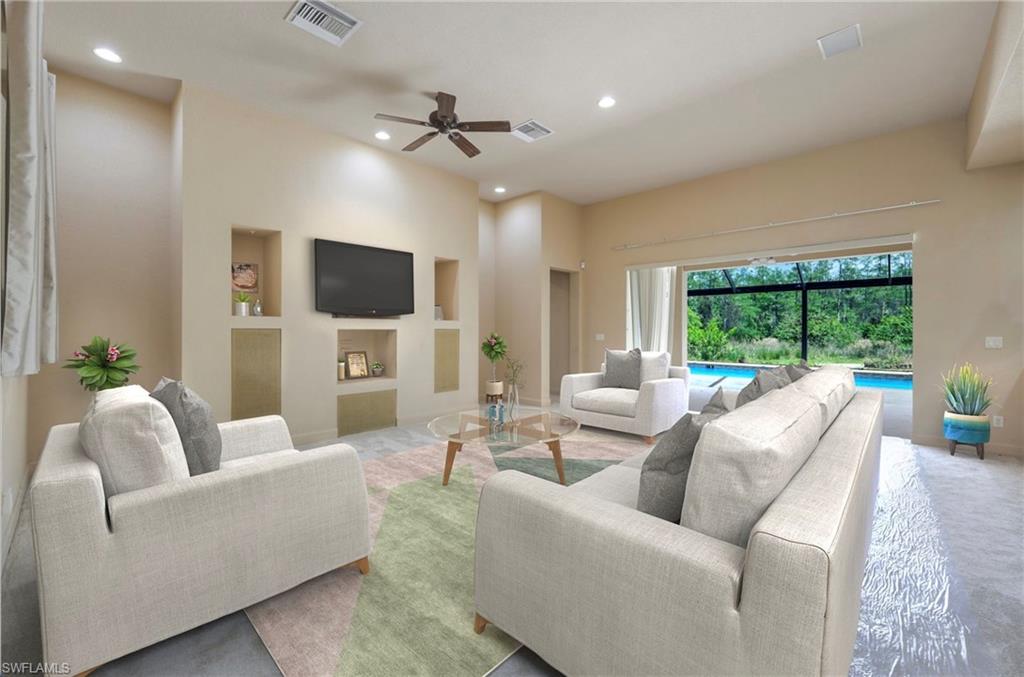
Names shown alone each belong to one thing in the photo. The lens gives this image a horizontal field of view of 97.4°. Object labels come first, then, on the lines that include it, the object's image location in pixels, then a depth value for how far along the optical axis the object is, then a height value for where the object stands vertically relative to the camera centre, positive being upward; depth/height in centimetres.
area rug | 148 -105
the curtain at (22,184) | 146 +51
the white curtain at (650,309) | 633 +40
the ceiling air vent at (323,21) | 267 +196
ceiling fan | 340 +167
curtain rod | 429 +126
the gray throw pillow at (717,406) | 177 -28
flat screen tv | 439 +59
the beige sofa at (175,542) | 130 -70
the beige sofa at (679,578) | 91 -59
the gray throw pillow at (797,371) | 240 -19
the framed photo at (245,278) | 426 +57
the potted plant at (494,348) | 600 -15
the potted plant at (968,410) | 369 -62
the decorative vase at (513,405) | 331 -51
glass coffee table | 285 -63
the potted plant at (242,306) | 397 +27
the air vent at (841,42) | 284 +193
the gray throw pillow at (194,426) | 175 -35
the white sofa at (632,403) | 421 -65
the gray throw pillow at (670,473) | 137 -42
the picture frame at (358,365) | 494 -31
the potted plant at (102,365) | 331 -21
